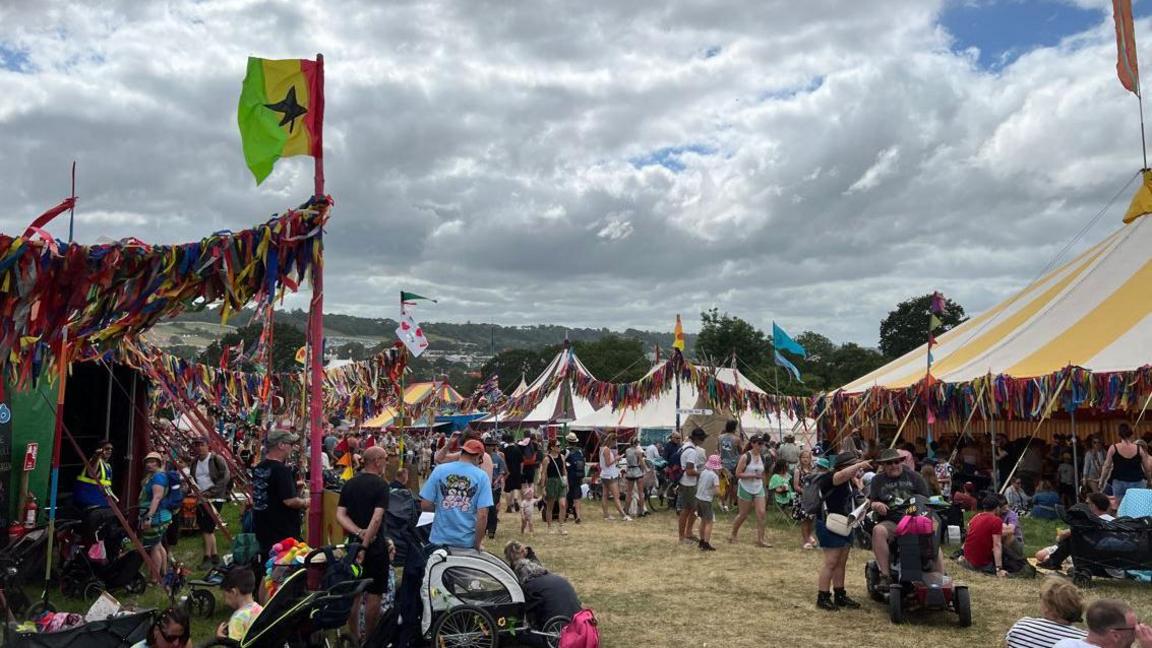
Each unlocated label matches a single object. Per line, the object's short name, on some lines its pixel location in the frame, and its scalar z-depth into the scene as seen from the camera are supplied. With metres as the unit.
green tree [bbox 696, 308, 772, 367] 63.06
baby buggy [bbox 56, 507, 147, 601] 7.55
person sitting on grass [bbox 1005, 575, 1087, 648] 4.07
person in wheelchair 7.01
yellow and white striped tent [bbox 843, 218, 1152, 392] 13.51
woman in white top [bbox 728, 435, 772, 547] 10.84
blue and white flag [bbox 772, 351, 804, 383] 21.11
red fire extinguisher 8.30
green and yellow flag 6.56
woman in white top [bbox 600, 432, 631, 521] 13.80
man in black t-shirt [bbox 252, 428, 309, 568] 6.41
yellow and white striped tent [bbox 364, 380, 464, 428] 34.03
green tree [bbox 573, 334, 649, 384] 78.56
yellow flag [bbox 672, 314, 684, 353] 21.17
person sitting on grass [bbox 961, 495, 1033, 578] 8.96
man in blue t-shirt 6.04
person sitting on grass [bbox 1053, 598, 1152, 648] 3.48
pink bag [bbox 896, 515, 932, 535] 6.73
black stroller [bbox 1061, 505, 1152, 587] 8.07
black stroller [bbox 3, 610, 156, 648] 4.65
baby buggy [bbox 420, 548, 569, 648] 5.58
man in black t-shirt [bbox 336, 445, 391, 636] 5.74
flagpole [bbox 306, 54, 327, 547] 6.24
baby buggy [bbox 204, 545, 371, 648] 4.46
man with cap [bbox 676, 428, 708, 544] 10.96
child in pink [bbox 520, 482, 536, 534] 11.98
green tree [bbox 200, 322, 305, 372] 65.24
